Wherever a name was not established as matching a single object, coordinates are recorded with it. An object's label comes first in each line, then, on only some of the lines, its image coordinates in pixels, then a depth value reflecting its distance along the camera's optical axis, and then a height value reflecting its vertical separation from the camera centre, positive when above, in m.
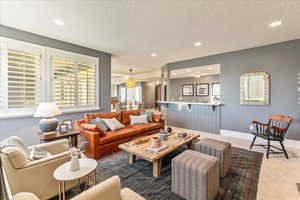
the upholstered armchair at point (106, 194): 0.94 -0.69
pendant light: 6.52 +0.79
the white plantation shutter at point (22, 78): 2.87 +0.44
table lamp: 2.56 -0.32
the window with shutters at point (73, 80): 3.54 +0.52
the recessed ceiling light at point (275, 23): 2.62 +1.49
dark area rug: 1.79 -1.24
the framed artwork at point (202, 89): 8.23 +0.60
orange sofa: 2.73 -0.82
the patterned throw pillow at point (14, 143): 1.51 -0.53
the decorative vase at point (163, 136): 2.77 -0.77
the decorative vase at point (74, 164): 1.44 -0.71
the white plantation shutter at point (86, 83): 4.02 +0.47
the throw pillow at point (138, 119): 4.09 -0.63
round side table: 1.34 -0.77
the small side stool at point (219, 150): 2.11 -0.85
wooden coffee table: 2.12 -0.87
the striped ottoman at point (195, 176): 1.56 -0.95
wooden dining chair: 2.85 -0.71
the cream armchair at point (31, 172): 1.37 -0.81
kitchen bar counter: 4.68 -0.63
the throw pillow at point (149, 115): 4.32 -0.55
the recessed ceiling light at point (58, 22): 2.58 +1.49
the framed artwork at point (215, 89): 7.85 +0.57
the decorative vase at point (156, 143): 2.34 -0.77
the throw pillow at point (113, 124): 3.41 -0.66
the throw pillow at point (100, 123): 3.18 -0.58
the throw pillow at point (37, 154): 1.64 -0.71
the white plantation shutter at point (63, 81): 3.52 +0.47
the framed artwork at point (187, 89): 8.73 +0.60
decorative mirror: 3.82 +0.31
